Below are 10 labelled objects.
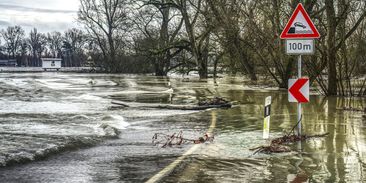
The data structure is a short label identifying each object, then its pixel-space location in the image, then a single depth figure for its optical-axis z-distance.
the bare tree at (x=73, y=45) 156.60
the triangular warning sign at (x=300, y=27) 10.93
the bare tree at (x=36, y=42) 166.50
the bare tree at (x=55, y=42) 167.75
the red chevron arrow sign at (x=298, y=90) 10.96
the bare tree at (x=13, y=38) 155.52
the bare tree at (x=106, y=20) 83.31
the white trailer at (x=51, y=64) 125.31
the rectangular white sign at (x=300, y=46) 11.10
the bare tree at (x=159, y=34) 60.62
